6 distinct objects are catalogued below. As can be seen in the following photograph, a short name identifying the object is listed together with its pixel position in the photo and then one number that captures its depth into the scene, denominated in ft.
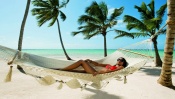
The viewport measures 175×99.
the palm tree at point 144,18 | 16.34
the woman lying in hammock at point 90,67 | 6.04
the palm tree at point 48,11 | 21.58
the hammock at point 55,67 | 5.06
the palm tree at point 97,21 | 19.34
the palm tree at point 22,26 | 14.63
